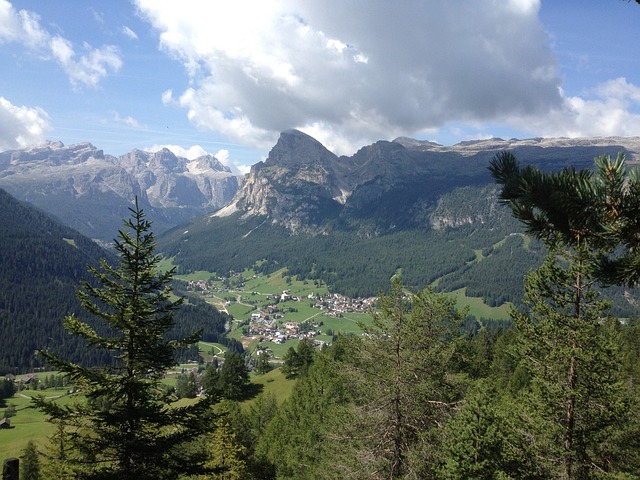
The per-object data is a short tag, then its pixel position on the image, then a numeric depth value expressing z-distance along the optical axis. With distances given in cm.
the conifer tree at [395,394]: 1791
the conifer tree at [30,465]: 4741
